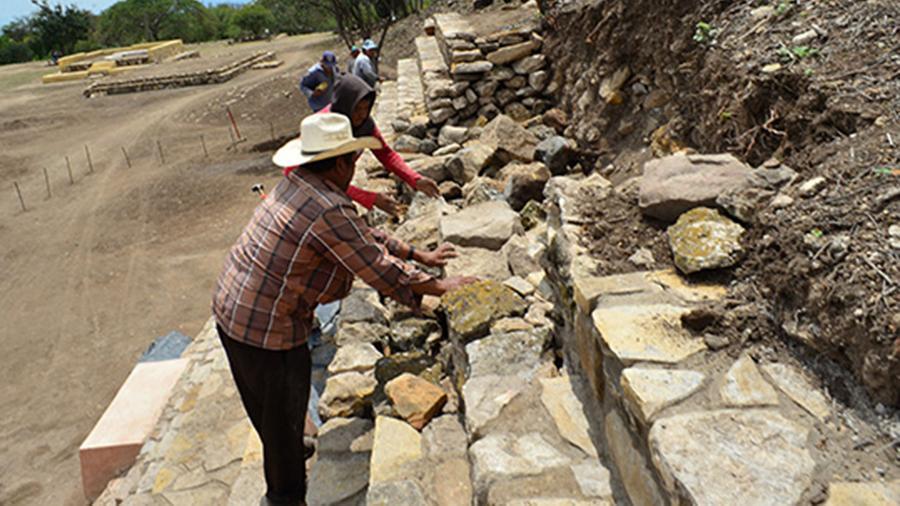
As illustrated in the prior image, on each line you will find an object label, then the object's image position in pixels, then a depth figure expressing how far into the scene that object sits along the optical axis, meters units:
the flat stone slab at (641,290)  2.40
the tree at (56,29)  45.28
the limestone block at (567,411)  2.46
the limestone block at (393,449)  2.79
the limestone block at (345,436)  3.34
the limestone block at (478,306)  3.23
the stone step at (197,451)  4.30
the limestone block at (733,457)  1.62
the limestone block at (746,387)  1.92
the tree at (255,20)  42.38
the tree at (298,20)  41.88
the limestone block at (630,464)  1.93
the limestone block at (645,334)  2.13
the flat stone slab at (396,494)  2.62
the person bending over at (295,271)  2.62
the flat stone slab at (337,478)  3.07
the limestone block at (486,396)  2.59
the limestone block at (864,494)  1.56
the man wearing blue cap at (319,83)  7.97
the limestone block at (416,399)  3.06
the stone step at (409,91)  9.60
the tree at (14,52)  43.91
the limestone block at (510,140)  6.24
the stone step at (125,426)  4.94
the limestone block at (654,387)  1.92
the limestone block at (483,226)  4.34
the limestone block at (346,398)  3.54
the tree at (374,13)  22.11
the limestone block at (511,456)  2.32
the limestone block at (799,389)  1.85
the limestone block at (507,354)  2.92
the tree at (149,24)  48.23
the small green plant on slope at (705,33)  4.38
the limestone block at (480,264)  3.98
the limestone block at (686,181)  2.75
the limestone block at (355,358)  3.79
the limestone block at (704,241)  2.43
